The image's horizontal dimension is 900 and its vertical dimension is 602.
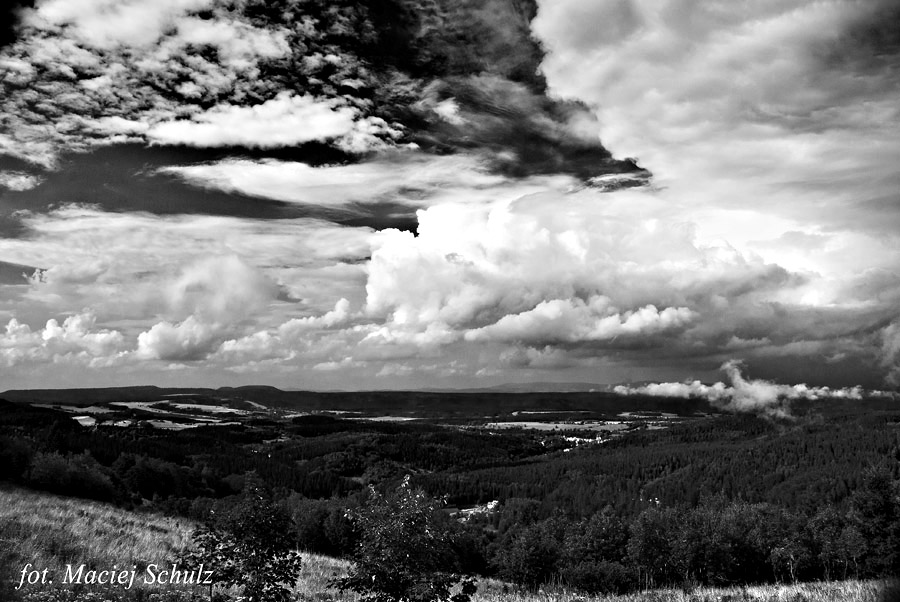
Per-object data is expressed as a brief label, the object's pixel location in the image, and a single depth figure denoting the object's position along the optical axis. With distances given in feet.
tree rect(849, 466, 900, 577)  234.17
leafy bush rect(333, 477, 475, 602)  49.49
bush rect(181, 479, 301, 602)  49.85
